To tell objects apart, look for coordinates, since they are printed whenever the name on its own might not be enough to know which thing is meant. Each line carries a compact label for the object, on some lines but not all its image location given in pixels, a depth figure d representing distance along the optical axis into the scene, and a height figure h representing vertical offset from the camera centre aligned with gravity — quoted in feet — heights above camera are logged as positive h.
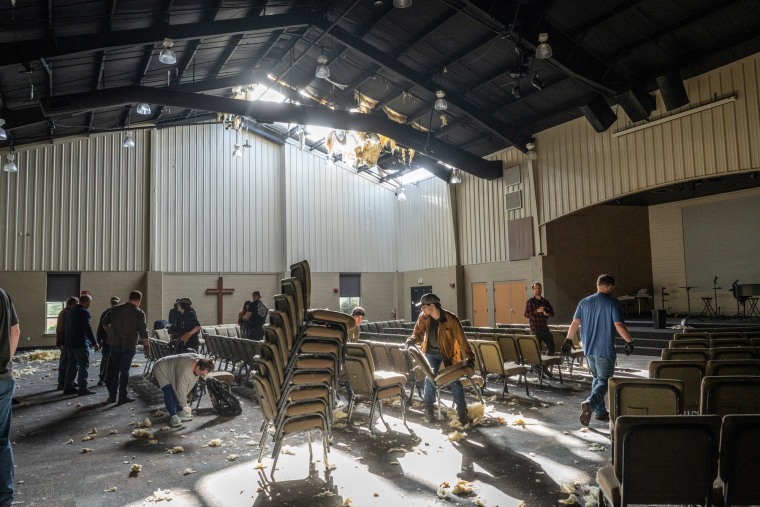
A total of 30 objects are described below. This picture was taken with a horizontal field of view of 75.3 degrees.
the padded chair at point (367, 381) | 18.28 -3.70
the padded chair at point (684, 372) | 13.57 -2.68
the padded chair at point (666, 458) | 7.93 -2.98
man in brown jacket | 18.66 -2.39
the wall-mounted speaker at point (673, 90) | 34.47 +13.00
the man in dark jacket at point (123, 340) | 24.79 -2.47
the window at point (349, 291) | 70.13 -0.89
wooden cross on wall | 62.49 -1.46
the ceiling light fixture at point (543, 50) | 28.73 +13.38
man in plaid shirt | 28.73 -2.17
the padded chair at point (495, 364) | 23.13 -4.06
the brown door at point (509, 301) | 52.80 -2.35
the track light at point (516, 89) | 34.06 +13.19
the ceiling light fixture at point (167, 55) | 28.45 +13.59
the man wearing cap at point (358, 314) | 23.22 -1.41
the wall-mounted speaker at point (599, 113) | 39.42 +13.21
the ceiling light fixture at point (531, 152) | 47.88 +12.52
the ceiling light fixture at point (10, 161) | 45.73 +13.03
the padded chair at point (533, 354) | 24.66 -3.81
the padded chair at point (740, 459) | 7.86 -3.01
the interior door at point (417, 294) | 67.41 -1.61
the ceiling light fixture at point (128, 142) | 49.39 +14.99
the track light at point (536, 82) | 34.30 +13.84
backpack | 22.08 -5.12
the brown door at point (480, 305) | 58.03 -2.86
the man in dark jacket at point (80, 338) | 27.25 -2.51
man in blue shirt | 17.99 -2.17
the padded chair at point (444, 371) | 18.30 -3.34
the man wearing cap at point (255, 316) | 34.81 -2.04
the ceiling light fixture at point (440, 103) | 36.88 +13.45
